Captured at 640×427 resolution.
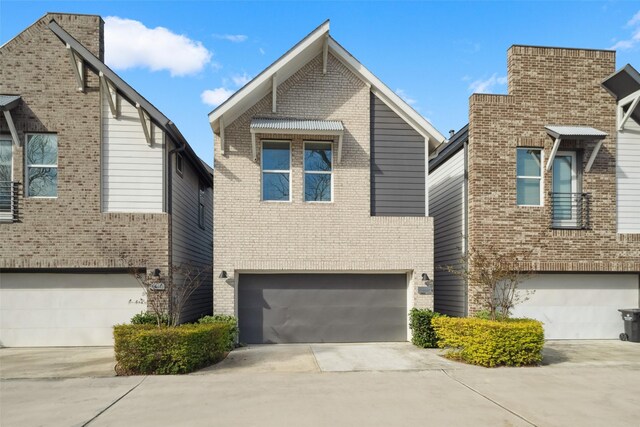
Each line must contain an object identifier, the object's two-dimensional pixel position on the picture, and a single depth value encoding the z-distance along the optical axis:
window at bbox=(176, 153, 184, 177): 14.22
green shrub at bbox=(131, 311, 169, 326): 11.98
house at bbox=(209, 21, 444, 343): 13.16
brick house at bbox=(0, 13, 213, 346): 12.44
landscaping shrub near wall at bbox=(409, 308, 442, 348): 12.73
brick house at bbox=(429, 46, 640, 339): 13.64
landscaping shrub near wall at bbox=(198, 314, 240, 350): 12.22
